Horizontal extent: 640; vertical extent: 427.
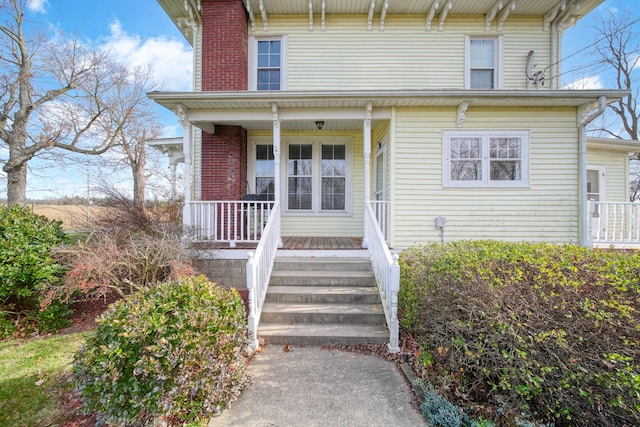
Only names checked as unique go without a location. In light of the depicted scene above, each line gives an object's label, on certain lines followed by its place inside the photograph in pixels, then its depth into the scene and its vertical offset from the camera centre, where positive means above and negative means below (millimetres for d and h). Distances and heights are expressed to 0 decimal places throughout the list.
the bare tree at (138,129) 16128 +4704
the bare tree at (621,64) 15453 +8677
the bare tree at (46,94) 9922 +4611
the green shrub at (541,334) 1951 -958
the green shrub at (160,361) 2078 -1178
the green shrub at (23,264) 4062 -801
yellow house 5859 +2023
